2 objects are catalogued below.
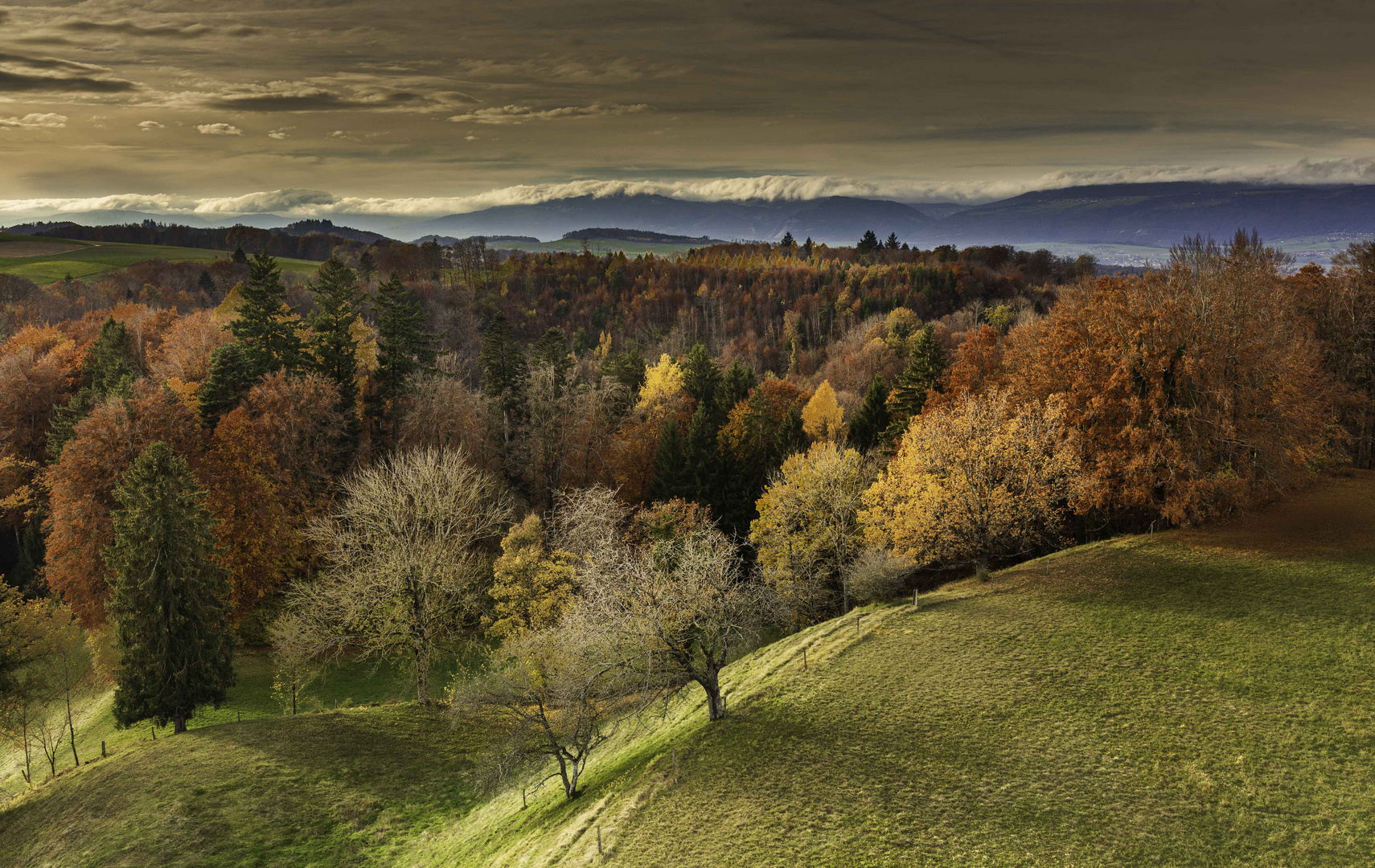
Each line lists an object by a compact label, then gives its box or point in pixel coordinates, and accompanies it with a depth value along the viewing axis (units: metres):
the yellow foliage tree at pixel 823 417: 71.56
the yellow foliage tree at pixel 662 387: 71.88
